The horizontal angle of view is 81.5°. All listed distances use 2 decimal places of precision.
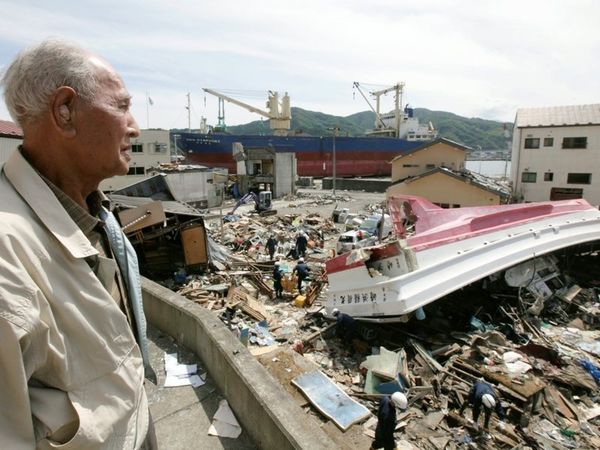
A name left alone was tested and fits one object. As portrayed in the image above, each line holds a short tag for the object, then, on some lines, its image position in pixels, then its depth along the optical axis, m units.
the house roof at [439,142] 23.55
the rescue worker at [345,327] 7.88
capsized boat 7.28
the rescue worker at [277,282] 11.13
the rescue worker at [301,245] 15.07
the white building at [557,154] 23.05
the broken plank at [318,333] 8.06
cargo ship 42.16
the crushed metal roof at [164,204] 11.88
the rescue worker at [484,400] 5.43
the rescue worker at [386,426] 4.58
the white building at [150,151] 28.72
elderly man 0.86
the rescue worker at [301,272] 11.09
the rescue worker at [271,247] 14.65
